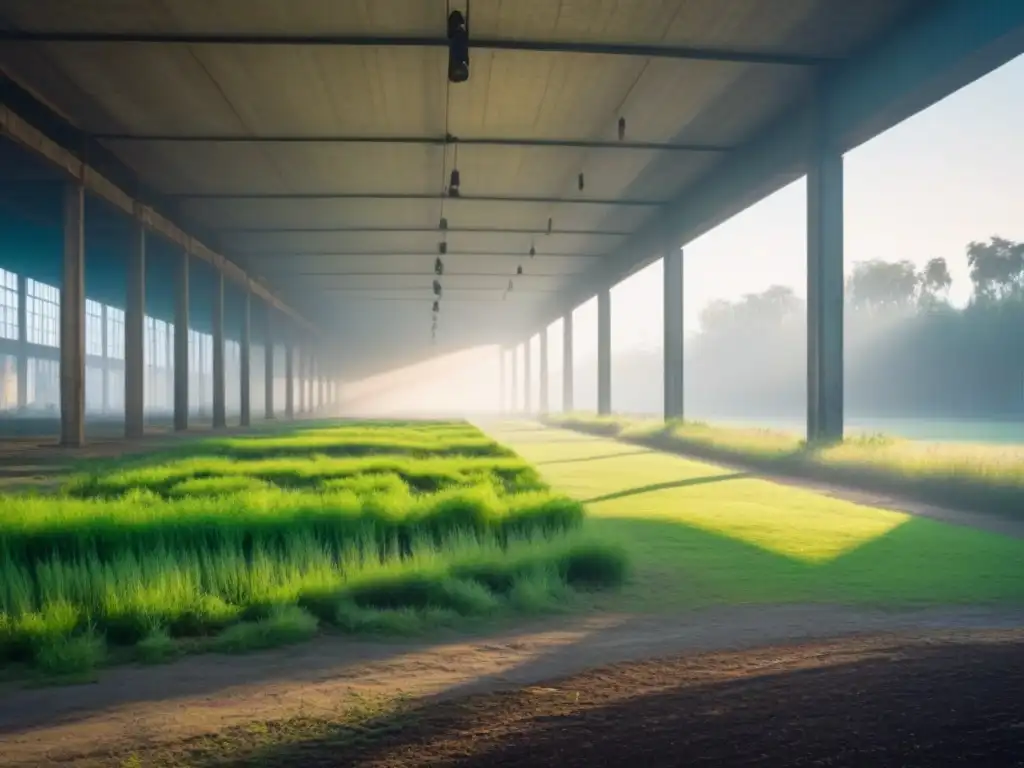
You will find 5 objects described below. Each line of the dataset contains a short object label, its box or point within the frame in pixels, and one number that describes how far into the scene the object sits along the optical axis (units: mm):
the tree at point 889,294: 71000
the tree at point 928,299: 63838
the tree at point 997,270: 57000
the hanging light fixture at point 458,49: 9523
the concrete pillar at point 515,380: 67250
